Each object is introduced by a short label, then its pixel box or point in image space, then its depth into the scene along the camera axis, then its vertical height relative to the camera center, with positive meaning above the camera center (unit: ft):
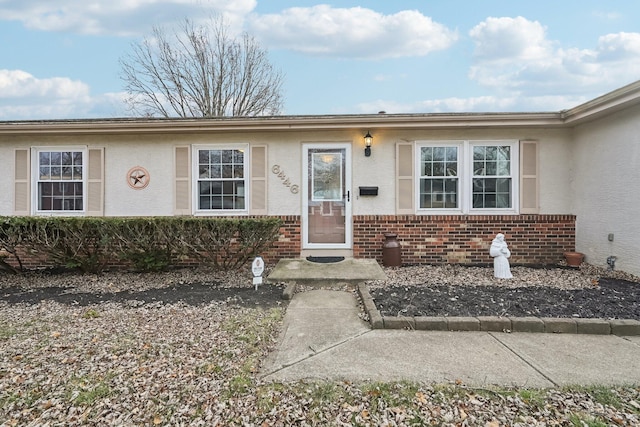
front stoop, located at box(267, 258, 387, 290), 16.22 -3.13
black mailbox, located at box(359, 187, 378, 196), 20.62 +1.35
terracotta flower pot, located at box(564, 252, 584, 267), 19.30 -2.73
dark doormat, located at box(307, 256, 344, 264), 20.20 -2.86
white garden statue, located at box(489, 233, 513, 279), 16.96 -2.36
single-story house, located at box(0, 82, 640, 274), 20.19 +2.23
